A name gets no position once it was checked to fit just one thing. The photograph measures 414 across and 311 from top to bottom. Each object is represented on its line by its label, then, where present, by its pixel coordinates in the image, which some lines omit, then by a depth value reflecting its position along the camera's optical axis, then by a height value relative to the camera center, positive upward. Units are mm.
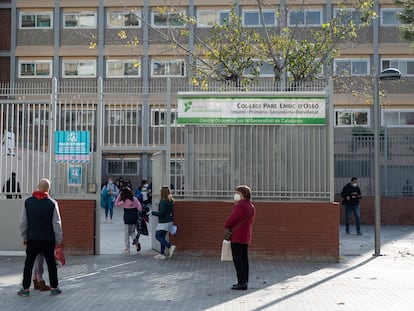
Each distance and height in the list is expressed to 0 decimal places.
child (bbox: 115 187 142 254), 12961 -942
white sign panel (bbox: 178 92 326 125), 12016 +1258
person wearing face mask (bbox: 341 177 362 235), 18056 -941
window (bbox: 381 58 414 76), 34281 +6164
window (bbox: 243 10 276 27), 34281 +8930
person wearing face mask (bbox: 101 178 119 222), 21406 -1038
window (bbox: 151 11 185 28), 33938 +8742
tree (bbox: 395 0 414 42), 15867 +4213
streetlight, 12961 +794
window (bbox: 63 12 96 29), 35844 +9206
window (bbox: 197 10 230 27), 34688 +9115
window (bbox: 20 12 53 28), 36188 +9295
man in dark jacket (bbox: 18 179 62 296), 8242 -879
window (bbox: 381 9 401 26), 34312 +8952
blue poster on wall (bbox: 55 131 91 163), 12148 +478
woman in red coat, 8898 -957
